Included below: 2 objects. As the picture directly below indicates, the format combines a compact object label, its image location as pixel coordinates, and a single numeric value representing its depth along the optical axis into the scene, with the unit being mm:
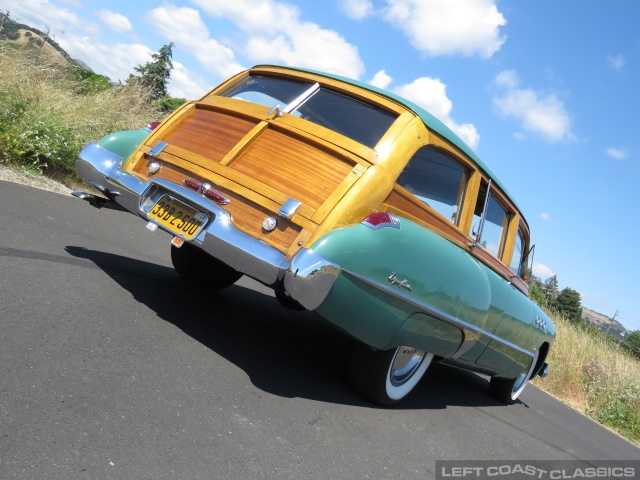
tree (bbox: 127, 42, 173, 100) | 48625
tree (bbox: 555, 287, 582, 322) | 70250
